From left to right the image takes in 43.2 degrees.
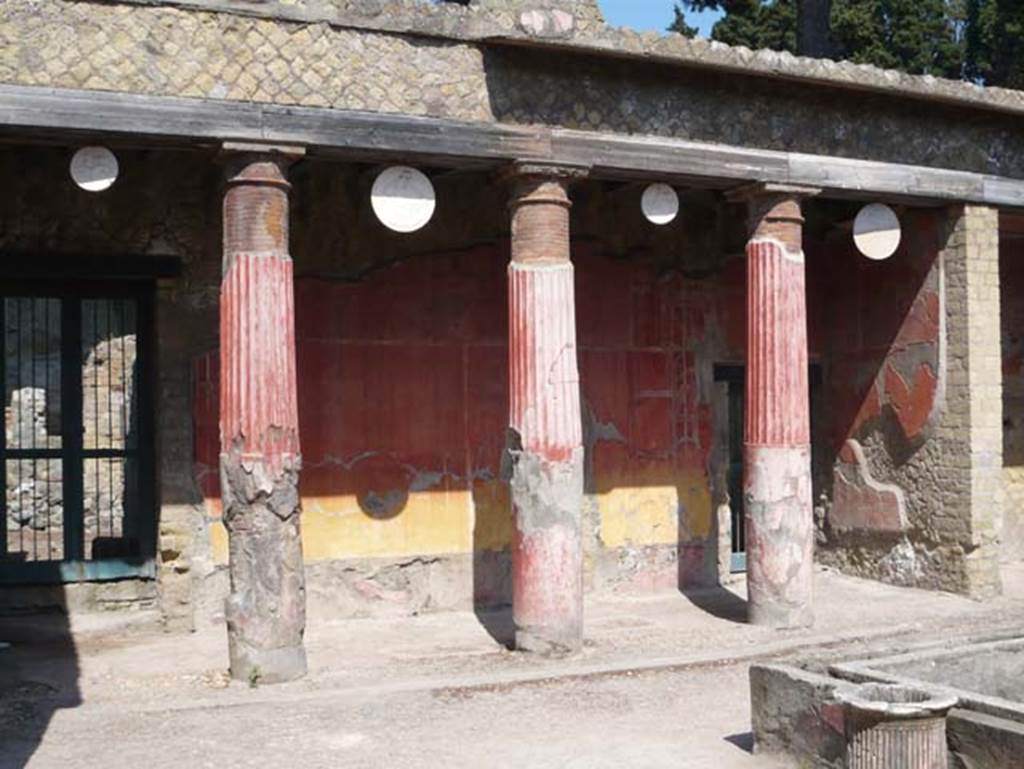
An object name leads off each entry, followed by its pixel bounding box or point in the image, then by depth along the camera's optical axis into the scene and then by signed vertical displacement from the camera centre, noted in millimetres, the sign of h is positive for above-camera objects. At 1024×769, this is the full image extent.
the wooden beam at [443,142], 6898 +1558
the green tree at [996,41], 18859 +5434
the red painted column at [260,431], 7102 -161
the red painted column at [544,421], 7871 -129
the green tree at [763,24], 21047 +6144
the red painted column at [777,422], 8758 -166
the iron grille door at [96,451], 8672 -316
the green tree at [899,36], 21531 +6107
